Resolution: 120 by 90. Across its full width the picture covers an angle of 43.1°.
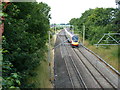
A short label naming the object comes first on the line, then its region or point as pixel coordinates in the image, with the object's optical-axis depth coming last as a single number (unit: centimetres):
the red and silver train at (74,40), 3214
